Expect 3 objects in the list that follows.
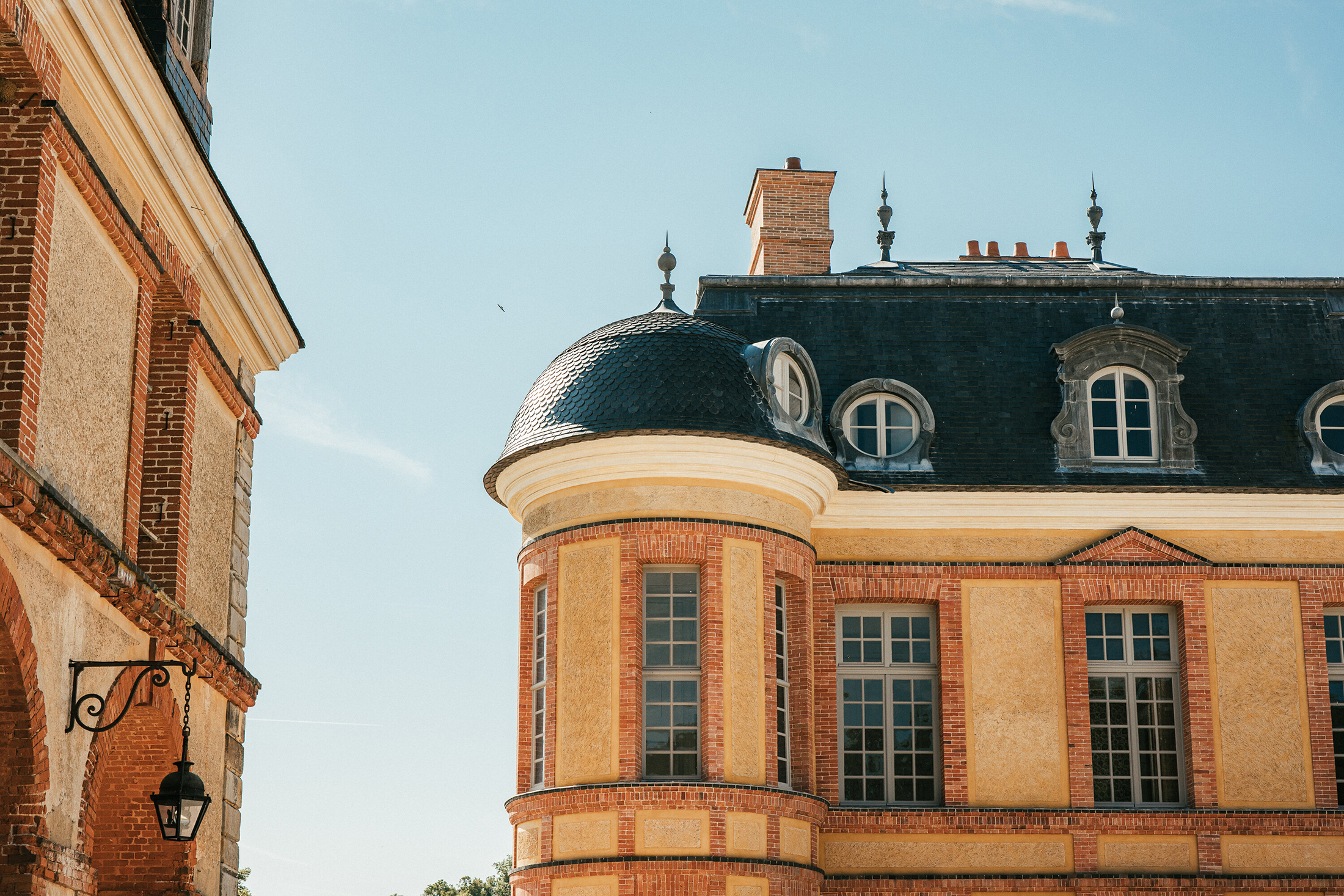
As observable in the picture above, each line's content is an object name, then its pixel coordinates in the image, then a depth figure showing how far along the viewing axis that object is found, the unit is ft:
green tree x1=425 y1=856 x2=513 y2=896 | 161.48
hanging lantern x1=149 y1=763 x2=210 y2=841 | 34.55
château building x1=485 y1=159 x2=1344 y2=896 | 59.93
